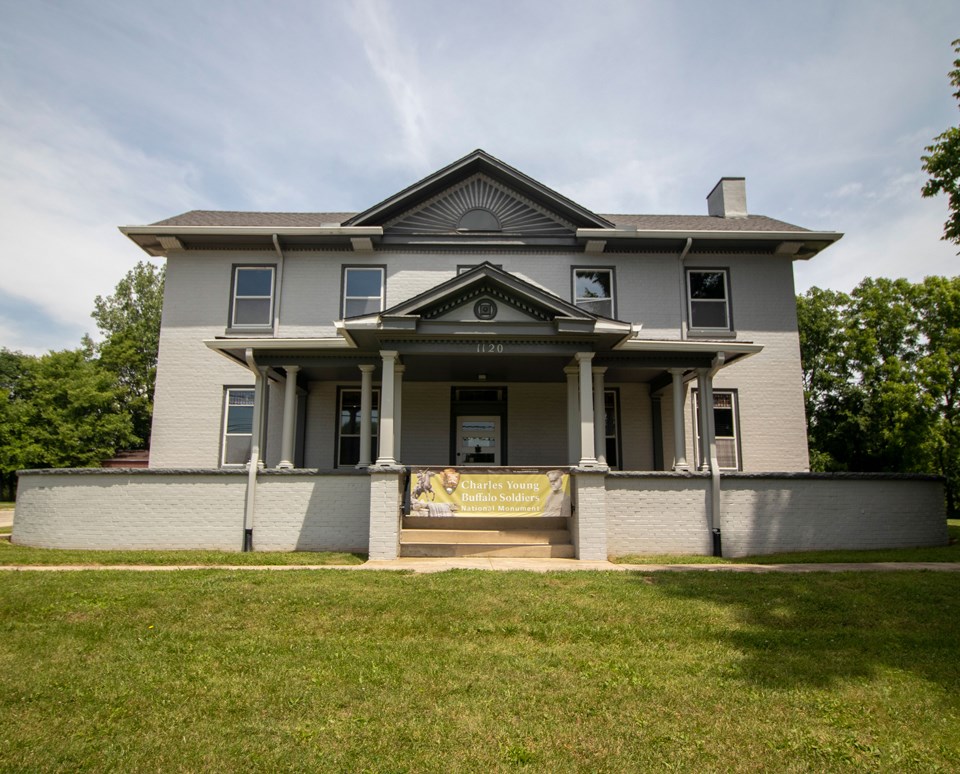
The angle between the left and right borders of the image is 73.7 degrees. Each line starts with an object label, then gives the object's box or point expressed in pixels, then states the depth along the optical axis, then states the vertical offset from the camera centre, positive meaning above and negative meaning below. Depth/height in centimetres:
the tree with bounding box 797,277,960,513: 2905 +493
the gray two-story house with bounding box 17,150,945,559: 1399 +345
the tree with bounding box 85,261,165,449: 4053 +893
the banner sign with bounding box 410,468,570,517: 1170 -28
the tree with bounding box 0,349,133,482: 3622 +317
